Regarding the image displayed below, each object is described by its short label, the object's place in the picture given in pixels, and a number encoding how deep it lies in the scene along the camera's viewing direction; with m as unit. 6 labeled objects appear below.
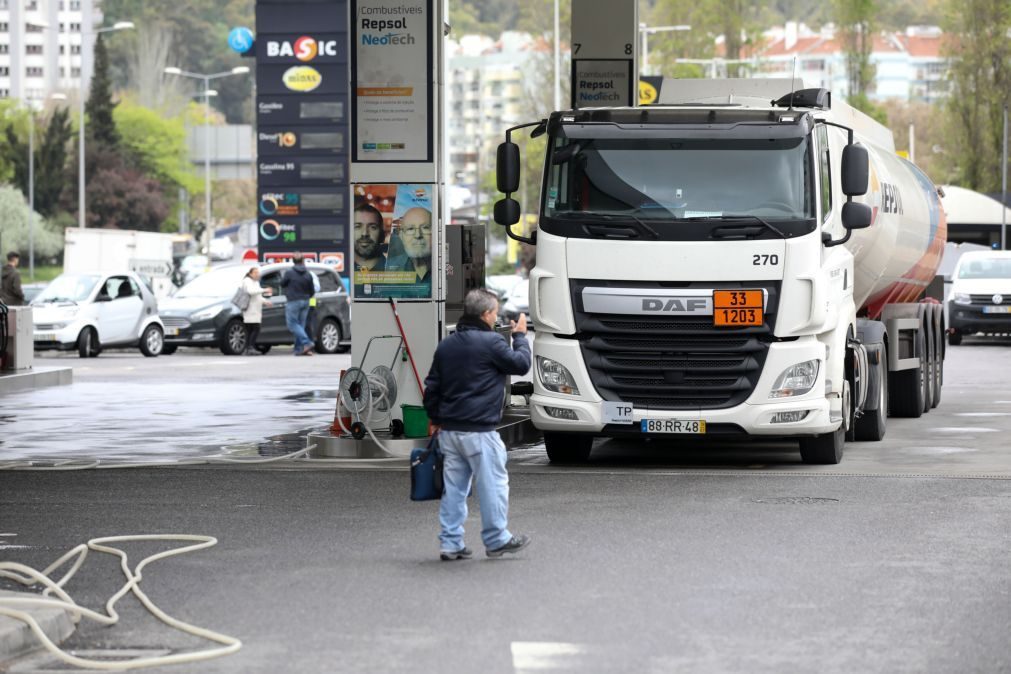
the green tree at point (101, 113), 126.00
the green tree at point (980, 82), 85.25
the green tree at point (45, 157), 112.06
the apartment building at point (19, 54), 196.00
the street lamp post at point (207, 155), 78.36
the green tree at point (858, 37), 95.00
